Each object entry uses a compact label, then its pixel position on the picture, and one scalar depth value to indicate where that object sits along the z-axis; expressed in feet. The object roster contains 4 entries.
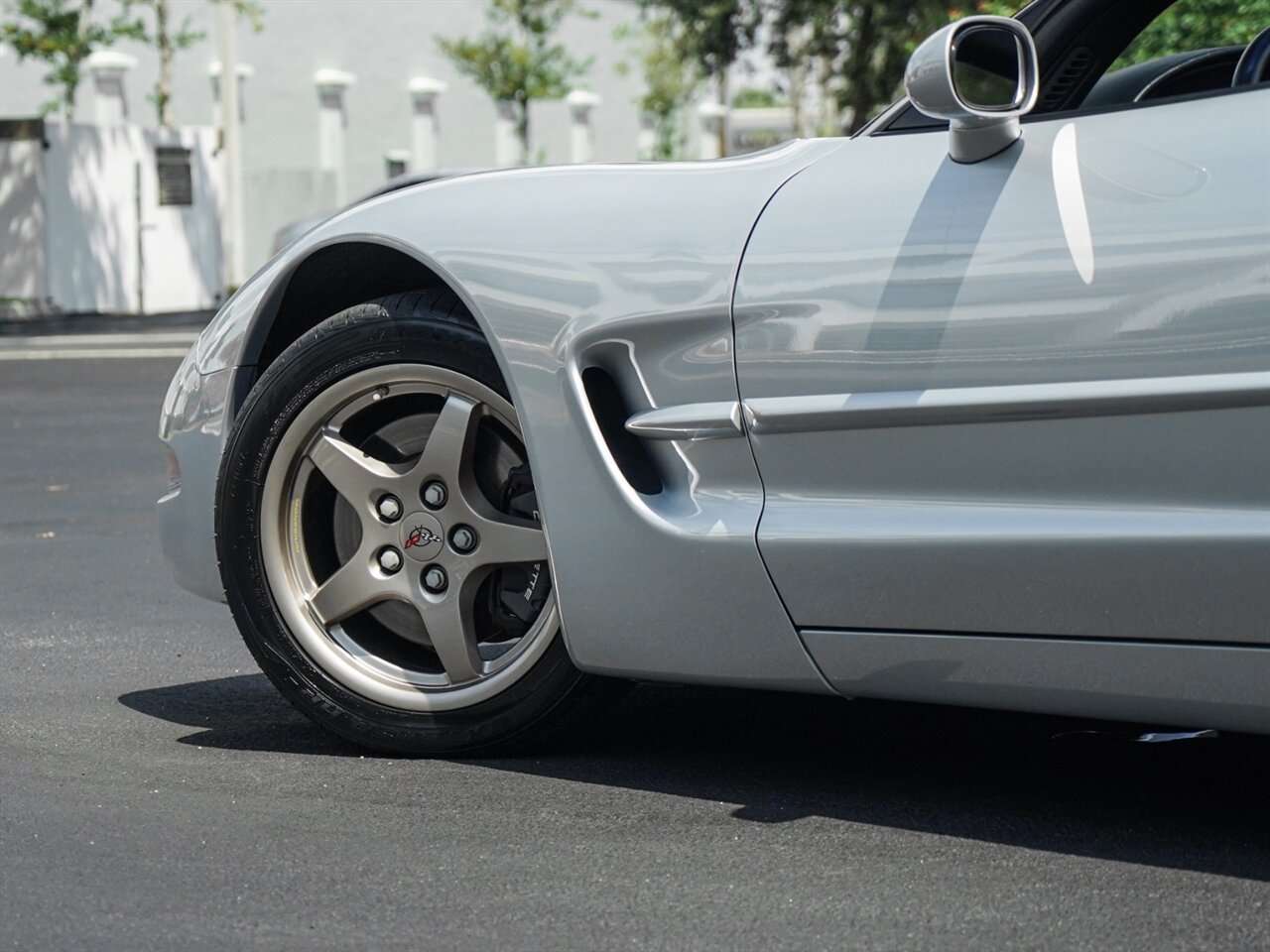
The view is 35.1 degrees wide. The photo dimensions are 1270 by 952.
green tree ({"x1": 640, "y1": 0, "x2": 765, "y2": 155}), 90.43
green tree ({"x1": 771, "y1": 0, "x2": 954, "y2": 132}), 85.51
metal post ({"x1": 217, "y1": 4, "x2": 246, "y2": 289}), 87.30
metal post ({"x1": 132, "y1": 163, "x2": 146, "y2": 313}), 84.64
